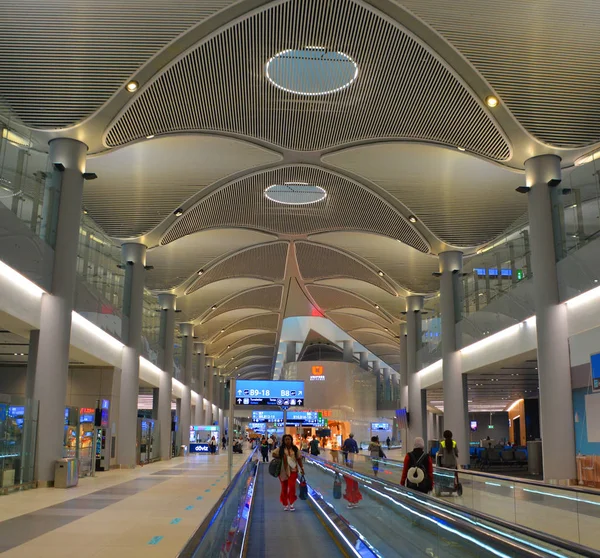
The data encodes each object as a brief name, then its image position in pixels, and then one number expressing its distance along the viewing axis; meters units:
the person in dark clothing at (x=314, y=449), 25.12
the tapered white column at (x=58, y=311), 15.01
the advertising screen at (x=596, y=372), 13.10
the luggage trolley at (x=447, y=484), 10.03
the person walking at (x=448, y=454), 12.74
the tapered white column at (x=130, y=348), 23.88
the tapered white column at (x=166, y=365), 31.12
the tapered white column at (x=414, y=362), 32.94
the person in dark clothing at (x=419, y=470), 8.16
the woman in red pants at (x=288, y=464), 10.79
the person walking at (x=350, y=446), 23.91
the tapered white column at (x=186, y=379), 41.22
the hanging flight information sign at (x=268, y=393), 32.50
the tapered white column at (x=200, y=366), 49.38
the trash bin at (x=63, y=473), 14.55
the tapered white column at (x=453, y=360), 23.81
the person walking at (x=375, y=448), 20.05
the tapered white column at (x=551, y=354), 15.43
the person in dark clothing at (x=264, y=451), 31.89
